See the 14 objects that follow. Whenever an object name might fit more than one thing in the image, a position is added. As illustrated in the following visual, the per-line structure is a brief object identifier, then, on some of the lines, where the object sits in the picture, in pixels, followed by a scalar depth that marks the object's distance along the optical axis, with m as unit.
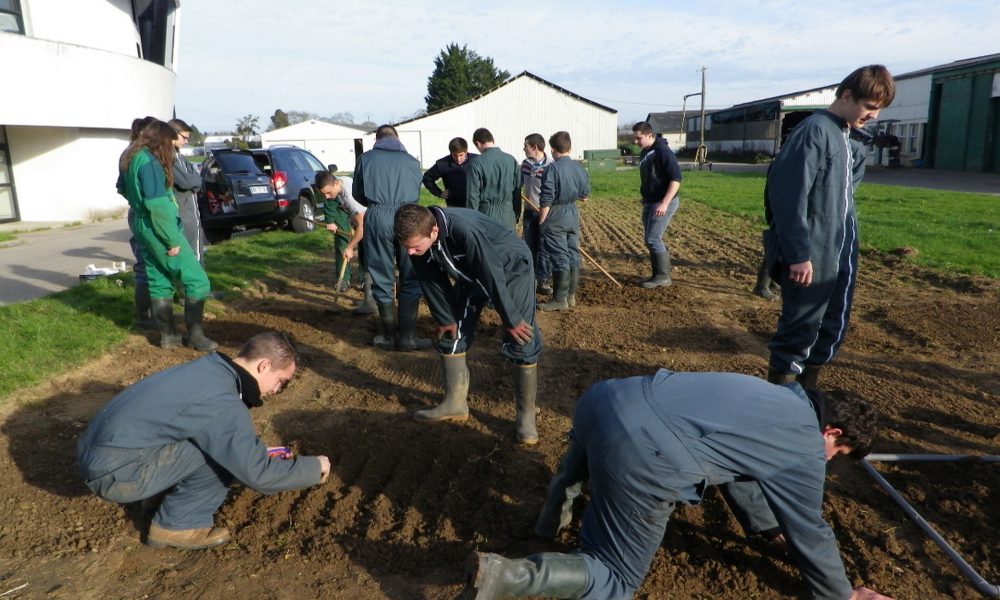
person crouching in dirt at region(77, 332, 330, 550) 2.96
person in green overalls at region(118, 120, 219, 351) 5.32
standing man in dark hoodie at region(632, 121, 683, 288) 7.49
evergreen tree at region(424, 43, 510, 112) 66.56
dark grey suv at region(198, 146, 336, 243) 11.94
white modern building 14.23
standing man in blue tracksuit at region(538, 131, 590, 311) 6.98
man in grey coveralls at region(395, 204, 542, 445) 3.83
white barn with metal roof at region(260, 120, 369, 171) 45.91
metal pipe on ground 2.81
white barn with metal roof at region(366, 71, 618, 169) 43.88
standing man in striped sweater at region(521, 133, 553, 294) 7.69
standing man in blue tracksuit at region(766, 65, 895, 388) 3.70
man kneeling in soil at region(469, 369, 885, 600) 2.47
